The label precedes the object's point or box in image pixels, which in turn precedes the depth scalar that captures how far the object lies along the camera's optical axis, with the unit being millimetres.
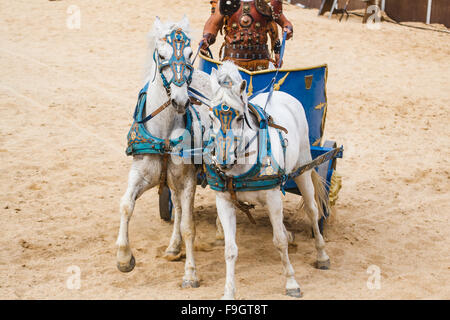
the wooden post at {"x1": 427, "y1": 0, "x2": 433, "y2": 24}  15953
